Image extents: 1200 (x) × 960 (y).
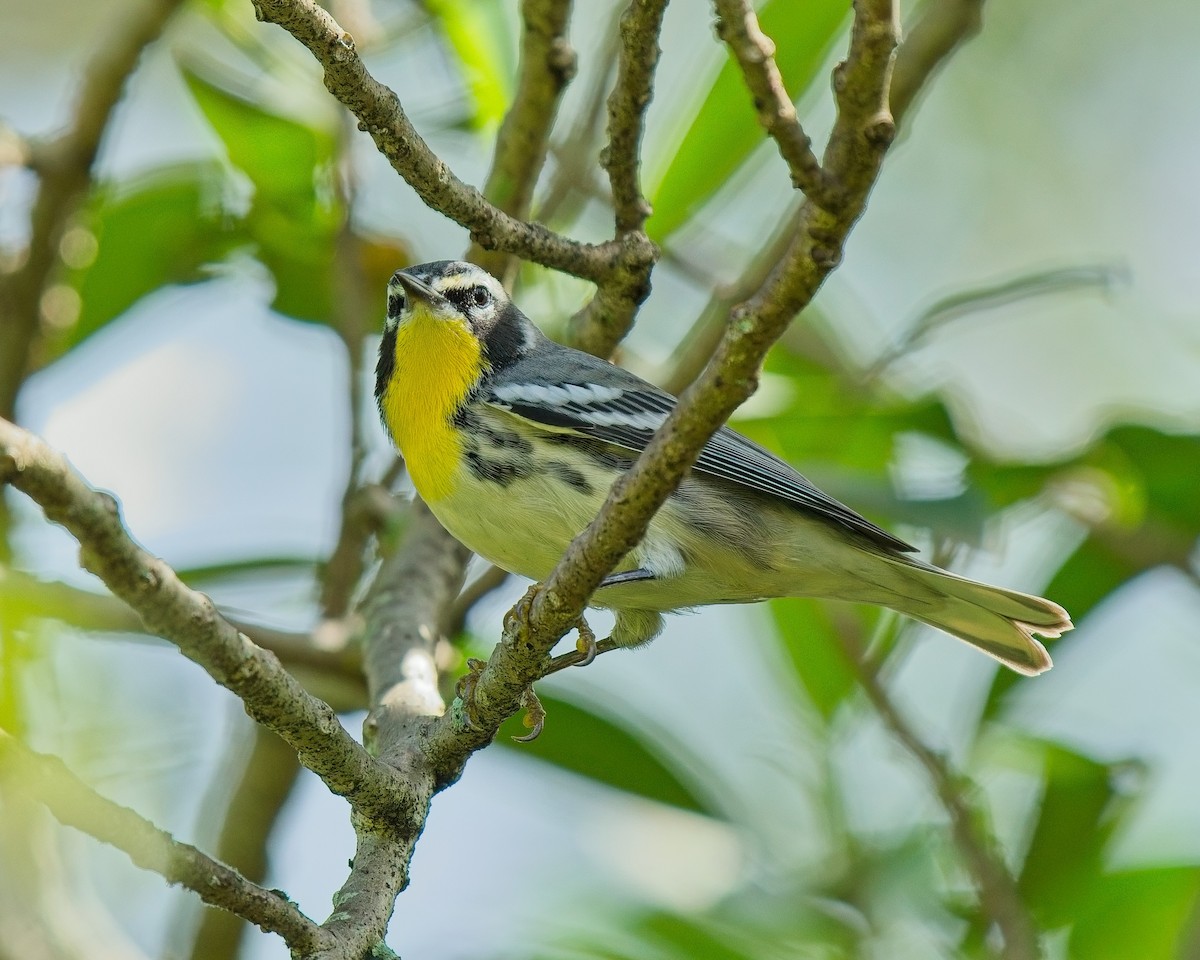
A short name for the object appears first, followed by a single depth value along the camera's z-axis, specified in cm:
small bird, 754
